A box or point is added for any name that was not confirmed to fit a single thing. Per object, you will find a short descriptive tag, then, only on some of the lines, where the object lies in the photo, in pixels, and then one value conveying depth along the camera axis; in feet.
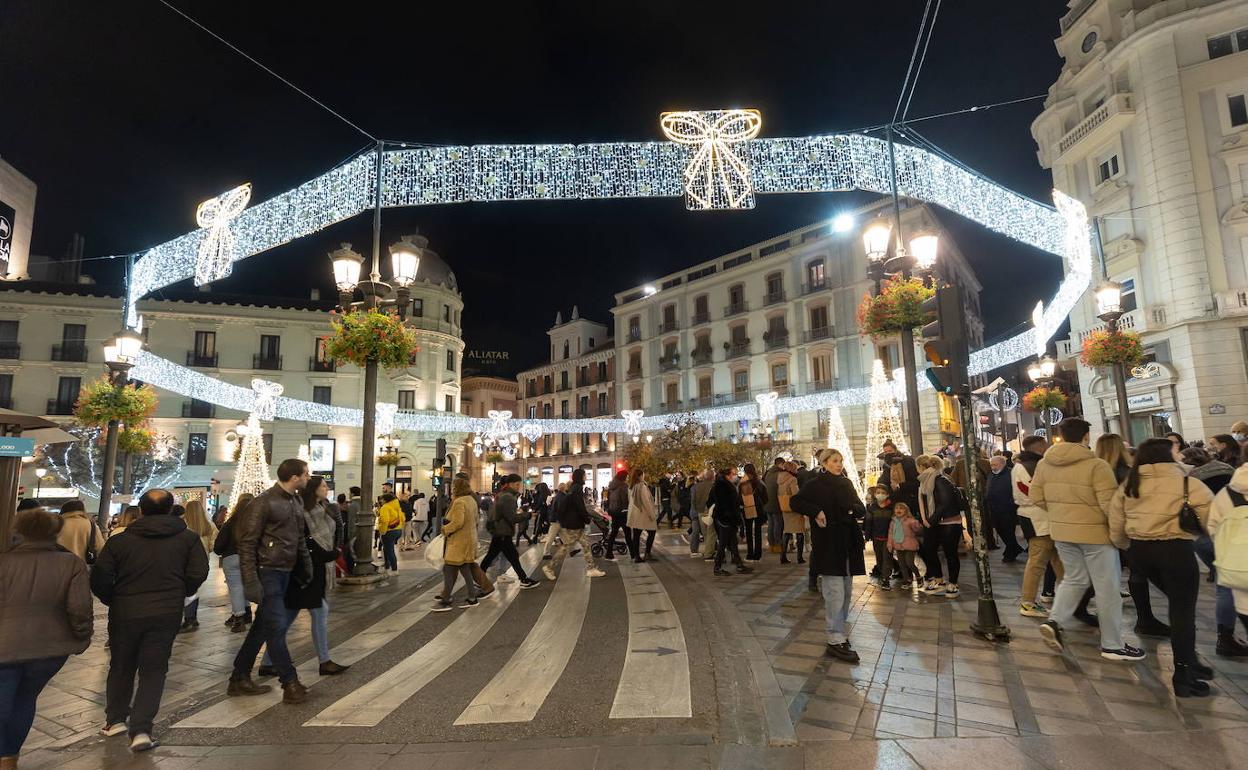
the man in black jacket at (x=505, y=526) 29.30
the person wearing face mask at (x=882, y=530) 26.89
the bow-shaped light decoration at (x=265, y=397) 67.56
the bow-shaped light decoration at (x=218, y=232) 34.86
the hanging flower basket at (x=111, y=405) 42.88
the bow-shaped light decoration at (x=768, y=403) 90.42
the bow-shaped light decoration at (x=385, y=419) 81.46
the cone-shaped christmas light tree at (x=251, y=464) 59.77
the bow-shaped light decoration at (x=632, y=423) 110.22
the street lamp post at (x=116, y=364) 39.96
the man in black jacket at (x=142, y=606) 12.78
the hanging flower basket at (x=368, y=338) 33.45
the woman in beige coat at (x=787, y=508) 34.05
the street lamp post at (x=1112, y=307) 40.60
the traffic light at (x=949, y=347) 19.13
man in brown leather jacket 15.16
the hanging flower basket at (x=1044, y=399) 62.18
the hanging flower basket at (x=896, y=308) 33.99
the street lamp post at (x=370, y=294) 31.91
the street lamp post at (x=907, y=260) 31.65
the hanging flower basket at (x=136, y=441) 57.77
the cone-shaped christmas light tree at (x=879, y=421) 51.70
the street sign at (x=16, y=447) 24.75
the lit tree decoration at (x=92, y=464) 74.84
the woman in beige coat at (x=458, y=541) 26.16
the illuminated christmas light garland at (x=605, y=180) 32.35
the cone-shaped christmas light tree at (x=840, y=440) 57.31
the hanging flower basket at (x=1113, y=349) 42.50
